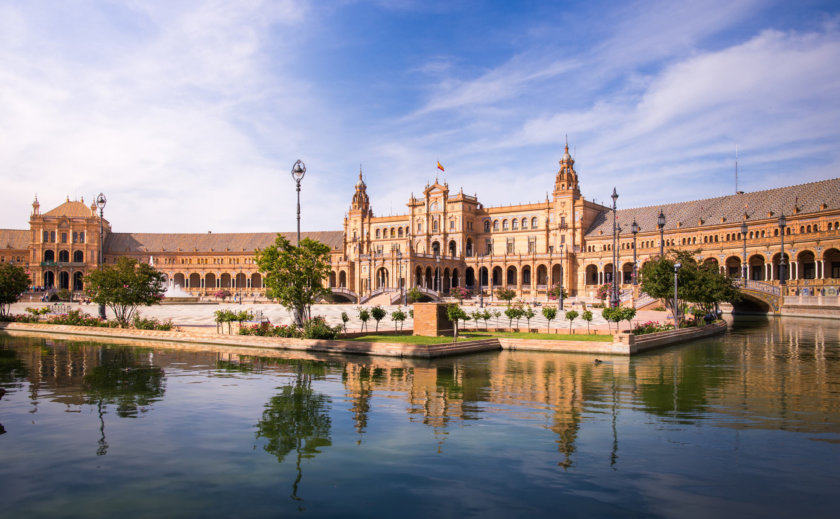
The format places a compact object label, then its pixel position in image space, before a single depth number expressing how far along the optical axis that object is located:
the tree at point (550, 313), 31.00
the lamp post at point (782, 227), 55.81
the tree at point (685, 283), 38.59
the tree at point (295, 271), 28.61
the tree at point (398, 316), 30.19
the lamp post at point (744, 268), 60.21
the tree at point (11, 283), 38.78
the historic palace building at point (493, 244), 68.06
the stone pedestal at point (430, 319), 28.91
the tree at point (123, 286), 32.62
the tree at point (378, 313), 29.85
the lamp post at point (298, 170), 26.86
